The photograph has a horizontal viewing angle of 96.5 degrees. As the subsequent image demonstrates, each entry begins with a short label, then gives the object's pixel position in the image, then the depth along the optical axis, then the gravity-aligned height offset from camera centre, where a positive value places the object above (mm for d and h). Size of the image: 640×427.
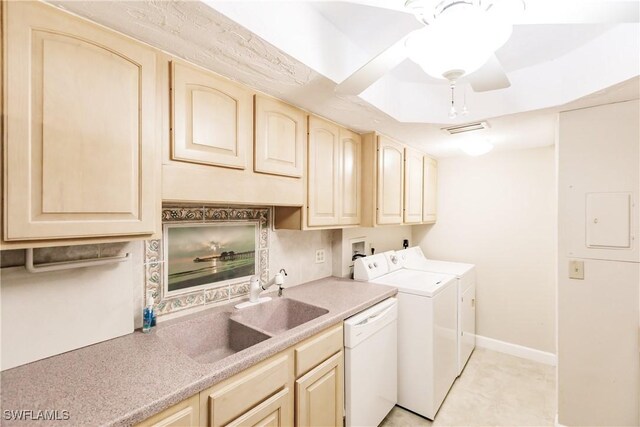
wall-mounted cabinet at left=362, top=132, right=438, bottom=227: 2328 +286
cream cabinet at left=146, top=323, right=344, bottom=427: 1005 -750
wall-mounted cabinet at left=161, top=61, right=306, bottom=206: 1216 +348
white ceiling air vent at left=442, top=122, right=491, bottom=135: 2074 +656
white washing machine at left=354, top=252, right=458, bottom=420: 2029 -935
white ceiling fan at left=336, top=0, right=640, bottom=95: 783 +547
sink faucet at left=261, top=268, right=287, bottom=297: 1789 -430
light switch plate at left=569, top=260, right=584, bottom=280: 1819 -355
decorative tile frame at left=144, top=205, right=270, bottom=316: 1461 -268
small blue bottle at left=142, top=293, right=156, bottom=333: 1354 -491
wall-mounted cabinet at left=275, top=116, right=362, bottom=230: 1881 +235
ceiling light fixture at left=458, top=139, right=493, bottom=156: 2379 +572
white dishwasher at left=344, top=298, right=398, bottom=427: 1652 -947
